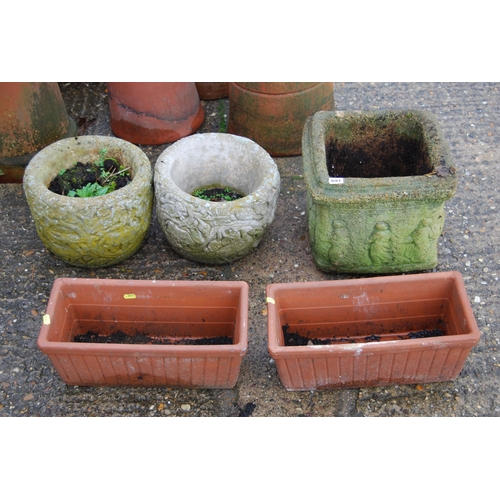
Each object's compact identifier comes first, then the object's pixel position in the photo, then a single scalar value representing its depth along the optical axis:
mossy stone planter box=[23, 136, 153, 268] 2.85
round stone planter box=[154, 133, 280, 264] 2.89
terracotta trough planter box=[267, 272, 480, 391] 2.46
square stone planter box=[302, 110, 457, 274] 2.76
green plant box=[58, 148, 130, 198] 3.05
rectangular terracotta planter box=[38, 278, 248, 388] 2.47
